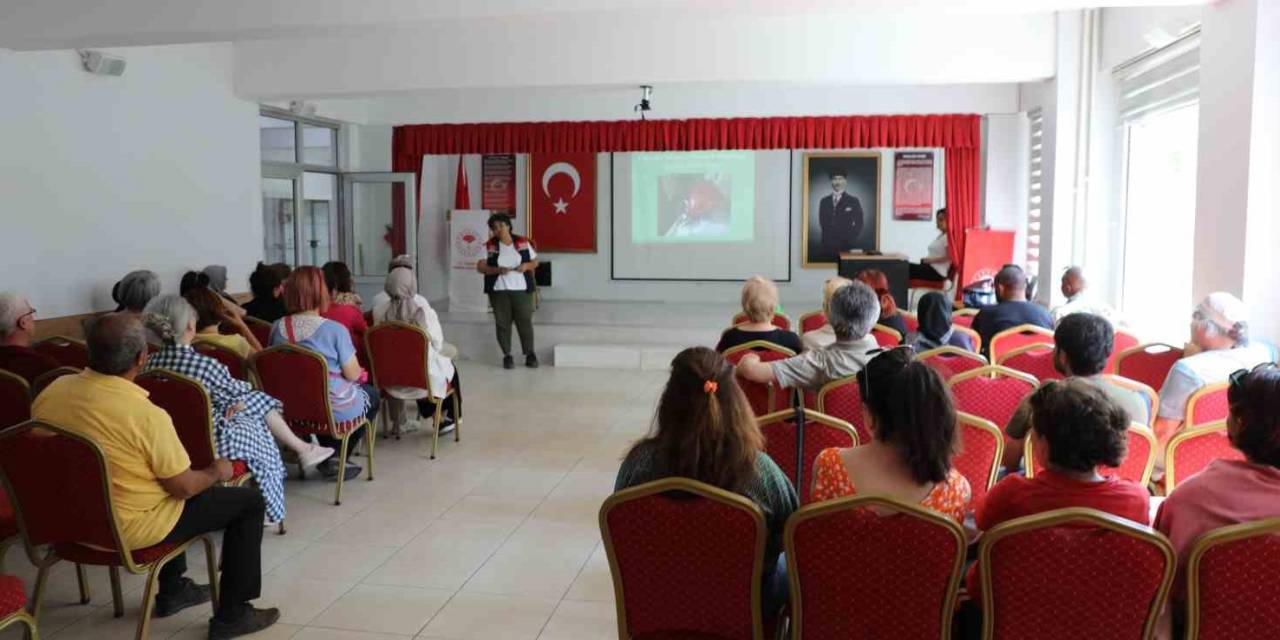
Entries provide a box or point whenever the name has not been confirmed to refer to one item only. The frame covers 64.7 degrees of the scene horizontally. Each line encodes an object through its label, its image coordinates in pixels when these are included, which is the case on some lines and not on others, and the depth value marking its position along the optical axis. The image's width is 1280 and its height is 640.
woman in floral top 2.40
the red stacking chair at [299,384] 4.79
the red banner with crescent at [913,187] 13.01
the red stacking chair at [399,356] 5.75
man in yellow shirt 3.01
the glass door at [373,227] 12.34
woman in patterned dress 3.90
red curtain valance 10.62
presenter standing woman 9.88
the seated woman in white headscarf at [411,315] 6.19
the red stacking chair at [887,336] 5.38
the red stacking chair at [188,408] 3.70
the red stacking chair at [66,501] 2.91
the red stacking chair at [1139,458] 3.17
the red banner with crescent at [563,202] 13.73
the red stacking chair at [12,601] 2.49
